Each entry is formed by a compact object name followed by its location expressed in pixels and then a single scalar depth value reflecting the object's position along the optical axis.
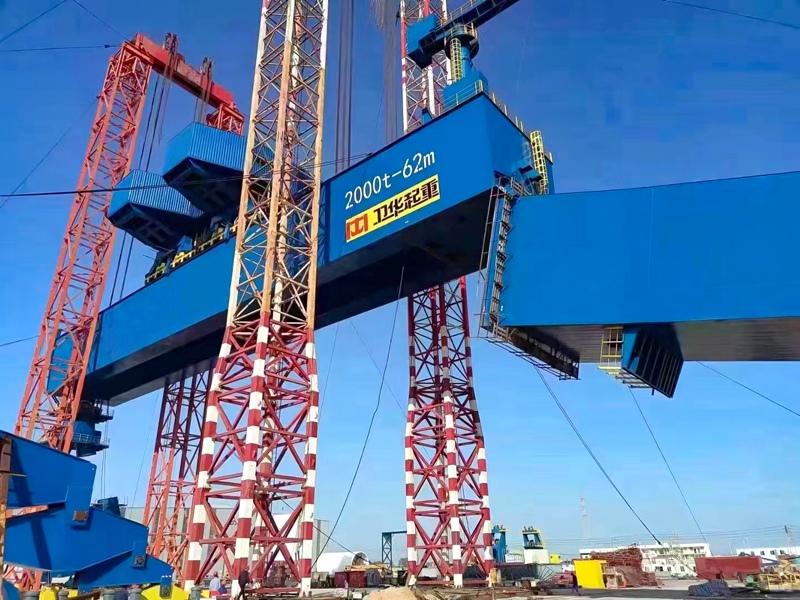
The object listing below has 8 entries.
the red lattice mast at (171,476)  43.12
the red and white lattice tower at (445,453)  29.70
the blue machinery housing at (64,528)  14.35
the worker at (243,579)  16.55
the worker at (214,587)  22.45
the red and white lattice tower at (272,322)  23.75
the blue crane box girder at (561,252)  19.22
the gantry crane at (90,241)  41.78
